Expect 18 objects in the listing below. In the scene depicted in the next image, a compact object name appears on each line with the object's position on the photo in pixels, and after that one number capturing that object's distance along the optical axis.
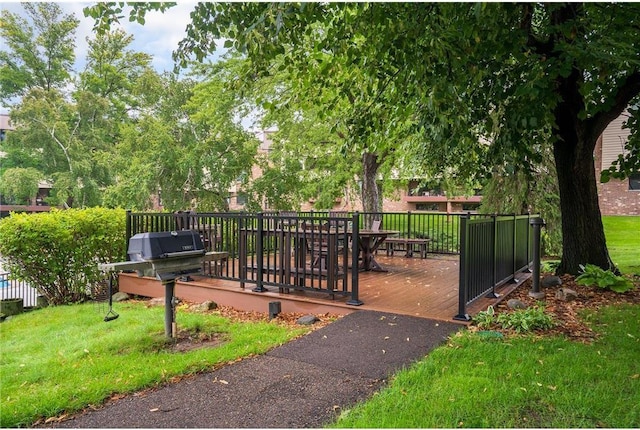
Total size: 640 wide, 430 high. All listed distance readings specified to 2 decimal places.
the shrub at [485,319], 4.40
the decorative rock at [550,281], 6.31
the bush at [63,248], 7.24
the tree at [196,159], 13.66
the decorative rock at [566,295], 5.65
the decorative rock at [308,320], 5.06
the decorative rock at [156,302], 6.84
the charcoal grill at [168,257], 4.12
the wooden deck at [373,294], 5.13
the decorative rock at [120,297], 7.52
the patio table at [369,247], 7.44
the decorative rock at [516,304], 5.07
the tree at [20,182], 19.92
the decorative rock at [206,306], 6.11
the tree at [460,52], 4.54
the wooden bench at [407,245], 9.36
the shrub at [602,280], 5.98
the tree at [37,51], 23.11
